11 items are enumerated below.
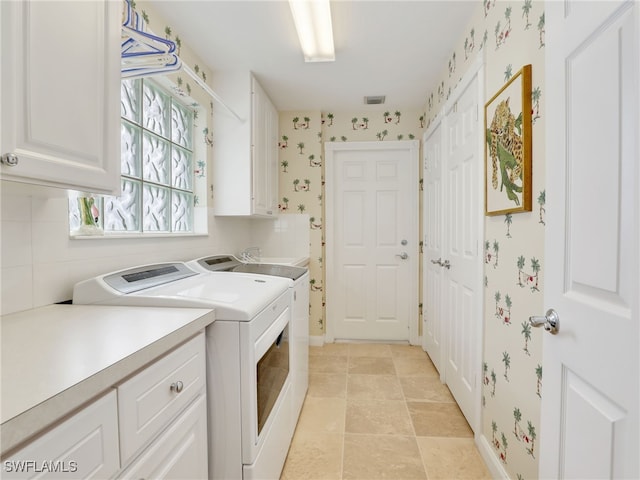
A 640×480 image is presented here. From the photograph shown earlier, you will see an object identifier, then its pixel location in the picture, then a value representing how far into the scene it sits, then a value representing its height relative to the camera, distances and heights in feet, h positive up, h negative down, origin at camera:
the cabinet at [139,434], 1.70 -1.36
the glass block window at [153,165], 5.56 +1.36
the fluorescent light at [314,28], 5.28 +3.78
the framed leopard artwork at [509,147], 3.93 +1.18
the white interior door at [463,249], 5.70 -0.35
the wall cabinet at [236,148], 7.97 +2.12
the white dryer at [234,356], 3.51 -1.44
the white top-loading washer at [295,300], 5.96 -1.42
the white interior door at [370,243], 10.72 -0.39
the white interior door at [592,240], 1.93 -0.06
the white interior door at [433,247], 8.29 -0.43
